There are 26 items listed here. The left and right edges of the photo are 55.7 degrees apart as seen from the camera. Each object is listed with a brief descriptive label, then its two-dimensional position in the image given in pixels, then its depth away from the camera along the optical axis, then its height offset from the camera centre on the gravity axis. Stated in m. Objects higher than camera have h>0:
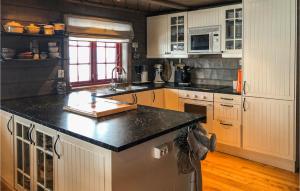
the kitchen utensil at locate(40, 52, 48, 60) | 3.45 +0.29
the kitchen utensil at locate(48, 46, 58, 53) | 3.58 +0.38
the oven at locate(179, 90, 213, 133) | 4.12 -0.37
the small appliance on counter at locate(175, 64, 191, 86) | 4.73 +0.07
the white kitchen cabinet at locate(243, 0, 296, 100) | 3.25 +0.36
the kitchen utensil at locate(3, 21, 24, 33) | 3.13 +0.58
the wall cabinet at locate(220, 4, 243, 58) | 3.94 +0.68
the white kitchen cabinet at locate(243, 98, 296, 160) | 3.37 -0.61
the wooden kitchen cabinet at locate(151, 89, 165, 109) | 4.48 -0.31
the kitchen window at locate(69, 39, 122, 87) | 4.18 +0.29
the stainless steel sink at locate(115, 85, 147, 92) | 4.16 -0.14
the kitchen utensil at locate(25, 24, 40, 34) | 3.26 +0.58
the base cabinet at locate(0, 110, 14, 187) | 2.86 -0.71
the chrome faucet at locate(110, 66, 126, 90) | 4.24 -0.05
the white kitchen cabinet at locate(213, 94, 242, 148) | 3.83 -0.57
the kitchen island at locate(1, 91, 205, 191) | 1.81 -0.50
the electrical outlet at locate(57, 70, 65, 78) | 3.86 +0.07
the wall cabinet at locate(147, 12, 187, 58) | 4.64 +0.73
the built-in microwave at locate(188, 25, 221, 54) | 4.18 +0.59
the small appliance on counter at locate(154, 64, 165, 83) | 5.13 +0.12
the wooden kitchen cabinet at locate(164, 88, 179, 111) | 4.50 -0.32
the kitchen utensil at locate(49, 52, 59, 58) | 3.58 +0.30
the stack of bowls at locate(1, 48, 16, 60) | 3.16 +0.29
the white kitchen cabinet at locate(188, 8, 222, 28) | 4.16 +0.92
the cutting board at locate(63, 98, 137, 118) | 2.45 -0.27
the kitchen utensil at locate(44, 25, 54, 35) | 3.39 +0.59
